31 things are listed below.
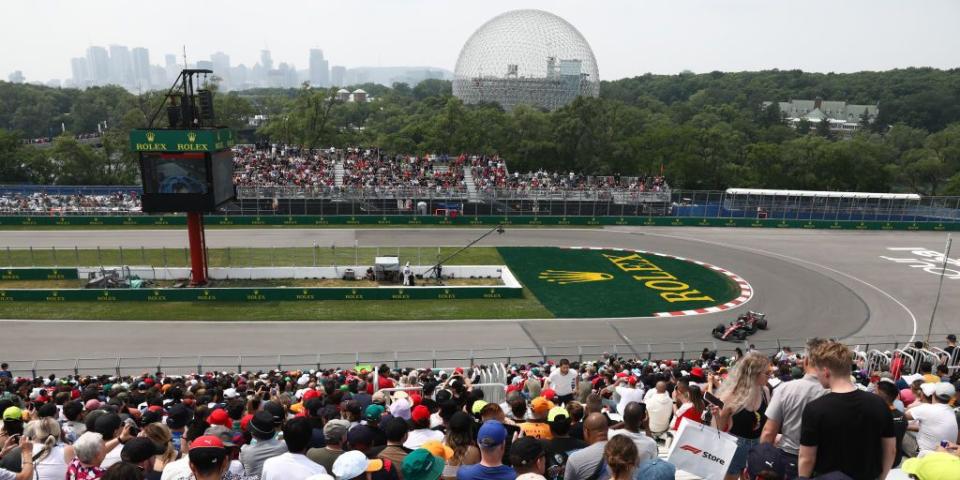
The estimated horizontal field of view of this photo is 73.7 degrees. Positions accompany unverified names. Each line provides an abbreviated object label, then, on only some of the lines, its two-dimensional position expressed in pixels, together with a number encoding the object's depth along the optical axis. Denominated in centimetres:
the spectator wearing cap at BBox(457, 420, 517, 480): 573
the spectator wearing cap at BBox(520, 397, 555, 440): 732
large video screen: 2934
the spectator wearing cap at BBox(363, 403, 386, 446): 688
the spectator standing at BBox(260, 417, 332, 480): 599
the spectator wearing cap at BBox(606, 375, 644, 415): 1149
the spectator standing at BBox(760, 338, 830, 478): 612
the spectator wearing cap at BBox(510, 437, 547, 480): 561
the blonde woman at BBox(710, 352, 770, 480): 662
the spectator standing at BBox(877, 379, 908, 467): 850
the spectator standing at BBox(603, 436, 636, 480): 522
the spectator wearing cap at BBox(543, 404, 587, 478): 667
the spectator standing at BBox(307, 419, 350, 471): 655
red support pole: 3089
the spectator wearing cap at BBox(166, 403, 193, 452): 852
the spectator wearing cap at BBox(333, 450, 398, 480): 560
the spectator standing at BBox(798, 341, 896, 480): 532
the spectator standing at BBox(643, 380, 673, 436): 941
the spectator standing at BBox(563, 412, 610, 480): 600
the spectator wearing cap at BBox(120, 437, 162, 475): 603
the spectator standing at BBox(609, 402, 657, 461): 654
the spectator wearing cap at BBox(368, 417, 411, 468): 648
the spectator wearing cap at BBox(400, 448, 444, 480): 584
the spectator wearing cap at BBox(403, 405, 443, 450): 739
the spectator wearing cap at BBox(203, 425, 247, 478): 649
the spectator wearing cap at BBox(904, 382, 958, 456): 826
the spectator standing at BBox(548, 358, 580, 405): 1299
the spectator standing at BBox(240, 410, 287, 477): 686
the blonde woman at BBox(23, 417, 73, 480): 682
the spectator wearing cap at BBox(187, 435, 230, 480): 558
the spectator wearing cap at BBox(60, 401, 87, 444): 926
